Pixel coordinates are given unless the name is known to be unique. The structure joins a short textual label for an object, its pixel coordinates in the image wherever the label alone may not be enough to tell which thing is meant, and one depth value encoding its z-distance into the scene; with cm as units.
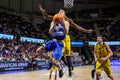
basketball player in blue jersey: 676
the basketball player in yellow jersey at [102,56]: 851
